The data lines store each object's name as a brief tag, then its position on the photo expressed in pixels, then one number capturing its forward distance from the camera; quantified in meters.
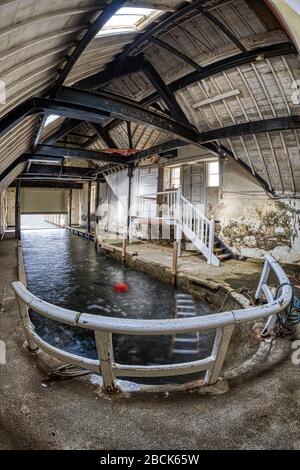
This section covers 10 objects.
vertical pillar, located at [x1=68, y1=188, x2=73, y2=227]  20.48
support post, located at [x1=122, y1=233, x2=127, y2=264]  9.28
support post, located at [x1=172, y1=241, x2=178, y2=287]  6.54
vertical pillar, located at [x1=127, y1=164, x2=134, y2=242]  11.73
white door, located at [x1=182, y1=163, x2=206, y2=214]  8.95
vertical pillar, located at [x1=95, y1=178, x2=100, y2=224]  14.76
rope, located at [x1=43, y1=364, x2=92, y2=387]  1.85
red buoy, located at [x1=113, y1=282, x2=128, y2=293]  7.03
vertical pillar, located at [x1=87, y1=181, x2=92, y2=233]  17.12
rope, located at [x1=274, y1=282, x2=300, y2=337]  2.71
